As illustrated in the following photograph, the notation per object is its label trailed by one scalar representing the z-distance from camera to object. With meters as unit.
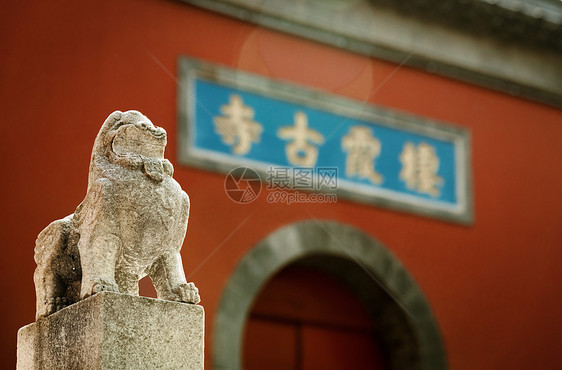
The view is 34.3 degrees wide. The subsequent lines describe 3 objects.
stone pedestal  2.98
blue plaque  6.72
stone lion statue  3.20
